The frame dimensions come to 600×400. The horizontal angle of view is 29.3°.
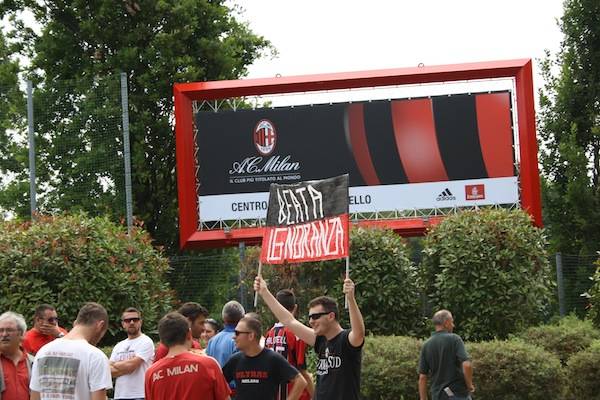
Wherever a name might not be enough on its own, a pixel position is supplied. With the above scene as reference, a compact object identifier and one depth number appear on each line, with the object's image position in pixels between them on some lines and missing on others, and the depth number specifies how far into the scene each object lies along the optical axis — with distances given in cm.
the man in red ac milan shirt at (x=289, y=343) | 1108
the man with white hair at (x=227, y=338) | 1096
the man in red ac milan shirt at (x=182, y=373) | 823
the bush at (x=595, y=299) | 1814
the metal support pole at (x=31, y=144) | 2042
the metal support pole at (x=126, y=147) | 2028
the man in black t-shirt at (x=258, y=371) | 897
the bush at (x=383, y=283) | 1869
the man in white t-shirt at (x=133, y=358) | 1138
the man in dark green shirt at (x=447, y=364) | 1310
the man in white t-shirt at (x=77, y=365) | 867
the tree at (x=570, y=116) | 2706
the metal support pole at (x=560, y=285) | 2027
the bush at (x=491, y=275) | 1836
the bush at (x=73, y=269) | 1669
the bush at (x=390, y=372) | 1630
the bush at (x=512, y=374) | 1608
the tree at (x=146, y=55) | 2844
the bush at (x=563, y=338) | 1762
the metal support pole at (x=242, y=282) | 1989
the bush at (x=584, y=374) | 1644
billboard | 2289
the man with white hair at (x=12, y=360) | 959
